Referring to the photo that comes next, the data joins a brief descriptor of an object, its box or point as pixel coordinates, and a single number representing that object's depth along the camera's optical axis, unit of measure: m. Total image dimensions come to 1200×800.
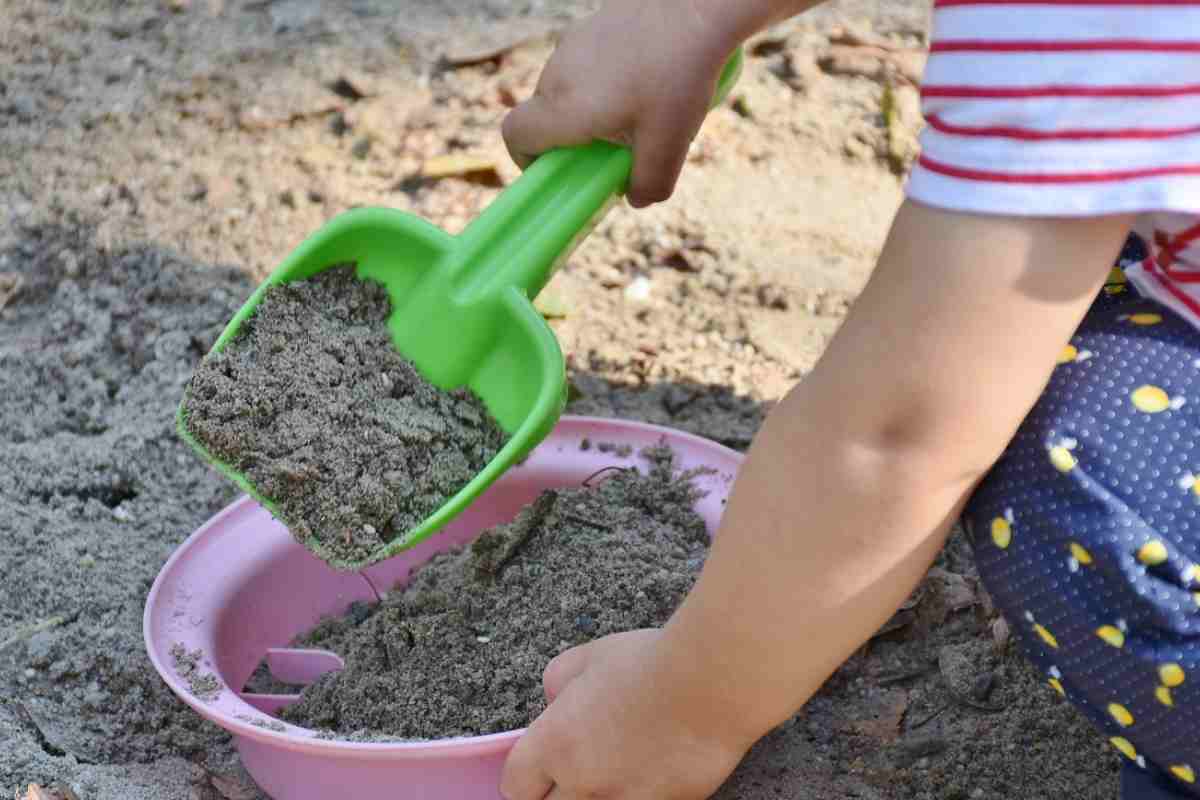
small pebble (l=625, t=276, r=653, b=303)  1.09
